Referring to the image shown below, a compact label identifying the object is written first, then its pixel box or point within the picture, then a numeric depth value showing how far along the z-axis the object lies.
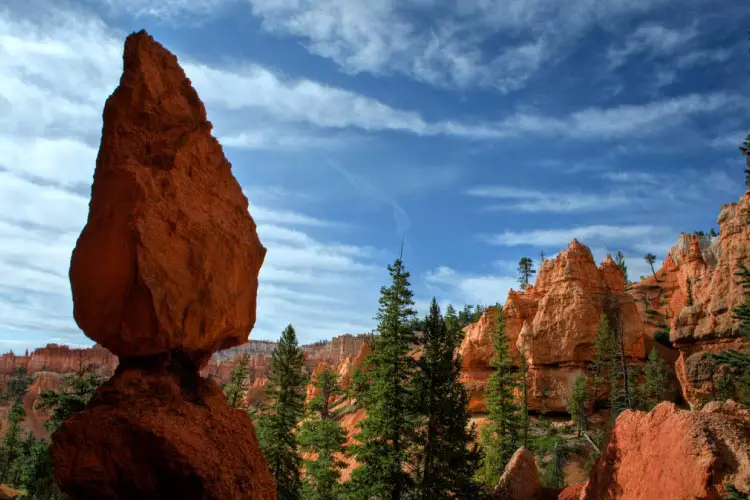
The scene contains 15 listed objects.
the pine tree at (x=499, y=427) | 35.56
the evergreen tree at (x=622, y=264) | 108.57
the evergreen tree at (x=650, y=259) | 120.28
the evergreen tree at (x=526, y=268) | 113.25
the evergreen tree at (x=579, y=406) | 46.94
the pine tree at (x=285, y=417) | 25.36
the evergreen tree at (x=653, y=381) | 46.19
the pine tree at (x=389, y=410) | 20.14
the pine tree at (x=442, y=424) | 19.95
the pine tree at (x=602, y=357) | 50.62
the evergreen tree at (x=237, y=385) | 34.35
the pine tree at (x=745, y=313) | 14.38
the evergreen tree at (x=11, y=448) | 53.19
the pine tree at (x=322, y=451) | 27.75
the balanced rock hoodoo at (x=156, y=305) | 9.42
